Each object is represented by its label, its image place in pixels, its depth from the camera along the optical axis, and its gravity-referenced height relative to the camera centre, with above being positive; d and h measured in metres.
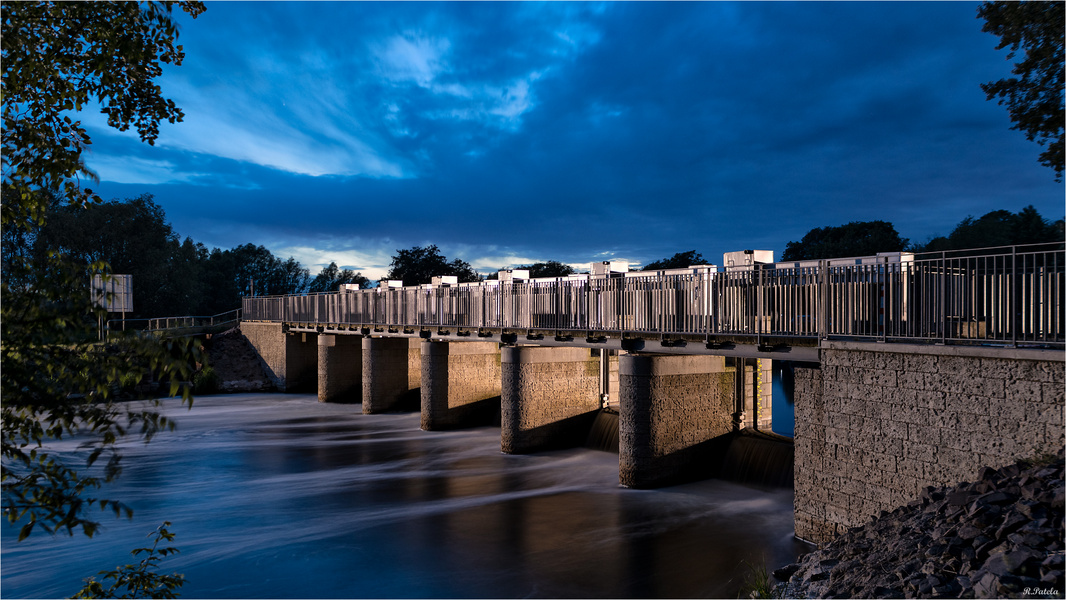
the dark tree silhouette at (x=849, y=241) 76.25 +9.08
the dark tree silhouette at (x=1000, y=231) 54.91 +7.21
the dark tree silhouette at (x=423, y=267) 85.81 +6.09
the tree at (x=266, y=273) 112.25 +7.37
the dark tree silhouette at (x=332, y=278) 115.88 +6.29
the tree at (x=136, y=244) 57.62 +6.46
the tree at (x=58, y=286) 3.48 +0.17
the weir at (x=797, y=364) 9.16 -1.08
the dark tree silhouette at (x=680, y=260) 94.19 +7.43
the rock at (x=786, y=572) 9.83 -3.91
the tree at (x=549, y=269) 97.00 +6.73
